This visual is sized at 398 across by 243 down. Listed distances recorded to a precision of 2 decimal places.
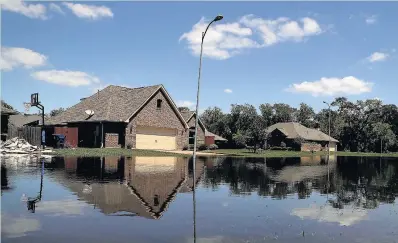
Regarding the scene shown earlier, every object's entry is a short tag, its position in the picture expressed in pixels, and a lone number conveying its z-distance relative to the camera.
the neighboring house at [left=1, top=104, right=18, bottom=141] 34.97
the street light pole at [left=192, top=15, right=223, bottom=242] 16.25
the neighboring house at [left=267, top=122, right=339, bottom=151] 79.06
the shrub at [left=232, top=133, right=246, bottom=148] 62.45
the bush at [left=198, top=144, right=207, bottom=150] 58.57
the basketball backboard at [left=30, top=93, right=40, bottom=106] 38.58
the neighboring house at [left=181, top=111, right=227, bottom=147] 63.16
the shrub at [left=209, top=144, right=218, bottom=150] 63.03
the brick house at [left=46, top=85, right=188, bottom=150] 42.25
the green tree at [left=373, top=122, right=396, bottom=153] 97.25
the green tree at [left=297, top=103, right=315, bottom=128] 118.50
